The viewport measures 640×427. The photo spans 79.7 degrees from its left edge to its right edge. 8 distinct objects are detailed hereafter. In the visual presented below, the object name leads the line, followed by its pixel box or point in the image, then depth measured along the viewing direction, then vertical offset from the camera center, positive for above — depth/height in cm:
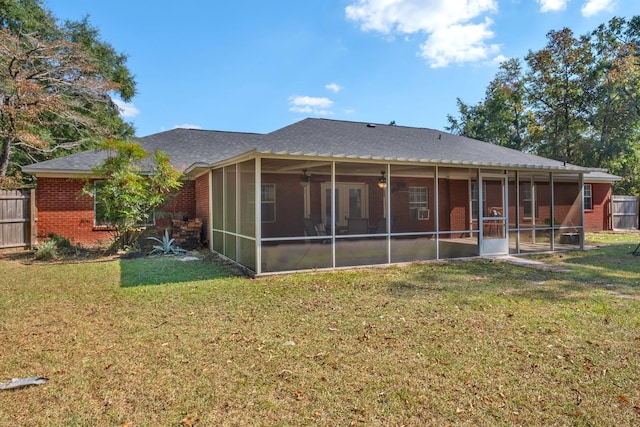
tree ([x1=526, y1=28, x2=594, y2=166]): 2423 +791
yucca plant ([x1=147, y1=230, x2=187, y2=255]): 1103 -102
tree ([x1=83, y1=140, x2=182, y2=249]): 996 +72
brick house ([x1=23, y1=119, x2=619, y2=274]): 812 +33
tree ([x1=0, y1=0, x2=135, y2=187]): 1284 +537
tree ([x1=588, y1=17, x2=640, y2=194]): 2250 +673
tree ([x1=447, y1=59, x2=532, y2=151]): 2858 +772
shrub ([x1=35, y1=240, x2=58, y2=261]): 975 -98
